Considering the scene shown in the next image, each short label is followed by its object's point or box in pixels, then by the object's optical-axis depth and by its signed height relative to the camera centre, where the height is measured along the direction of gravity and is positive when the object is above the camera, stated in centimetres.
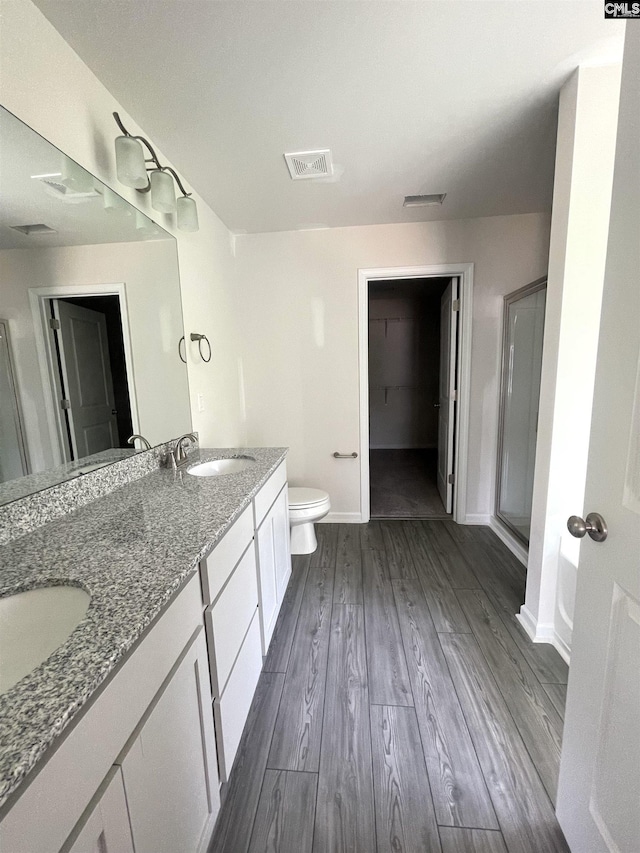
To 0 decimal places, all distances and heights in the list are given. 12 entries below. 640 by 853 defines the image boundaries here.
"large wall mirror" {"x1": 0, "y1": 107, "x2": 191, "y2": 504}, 105 +20
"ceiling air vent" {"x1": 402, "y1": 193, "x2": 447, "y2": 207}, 231 +108
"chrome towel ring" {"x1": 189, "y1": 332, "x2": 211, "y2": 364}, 206 +20
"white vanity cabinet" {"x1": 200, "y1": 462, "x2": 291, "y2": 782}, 104 -84
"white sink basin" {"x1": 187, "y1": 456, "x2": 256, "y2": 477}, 186 -51
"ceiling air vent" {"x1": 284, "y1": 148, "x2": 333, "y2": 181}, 182 +107
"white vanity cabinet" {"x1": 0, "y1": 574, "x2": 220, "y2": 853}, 48 -67
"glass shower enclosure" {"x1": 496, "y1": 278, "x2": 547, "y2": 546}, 234 -28
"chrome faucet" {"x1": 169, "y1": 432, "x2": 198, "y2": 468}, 174 -41
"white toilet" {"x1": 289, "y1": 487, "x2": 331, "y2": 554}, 239 -97
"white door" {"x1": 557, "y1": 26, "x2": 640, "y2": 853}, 74 -46
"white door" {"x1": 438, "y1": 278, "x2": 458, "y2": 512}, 288 -22
